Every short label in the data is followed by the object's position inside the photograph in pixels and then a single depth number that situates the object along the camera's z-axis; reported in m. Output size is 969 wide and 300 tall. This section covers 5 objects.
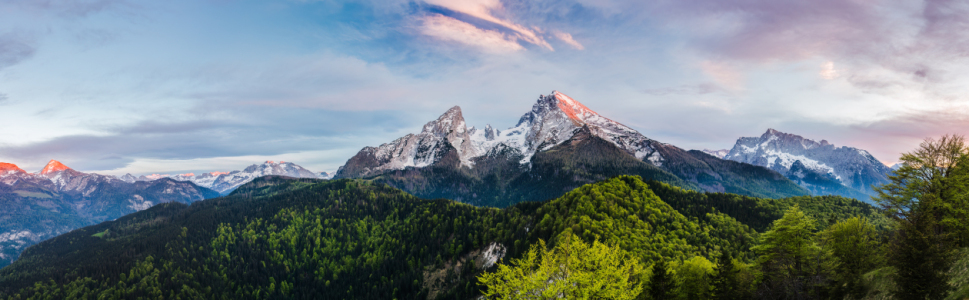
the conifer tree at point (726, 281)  49.69
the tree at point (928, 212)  31.94
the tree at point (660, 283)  45.09
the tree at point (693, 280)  52.68
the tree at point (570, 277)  34.50
